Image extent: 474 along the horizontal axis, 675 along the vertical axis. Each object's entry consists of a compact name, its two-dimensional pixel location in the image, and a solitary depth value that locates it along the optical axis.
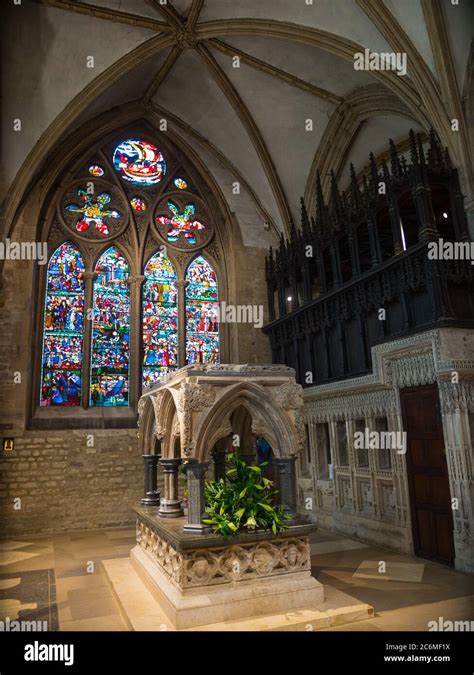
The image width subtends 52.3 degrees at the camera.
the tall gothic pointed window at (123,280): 10.75
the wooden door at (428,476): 6.58
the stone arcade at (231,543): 4.45
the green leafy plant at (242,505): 4.72
